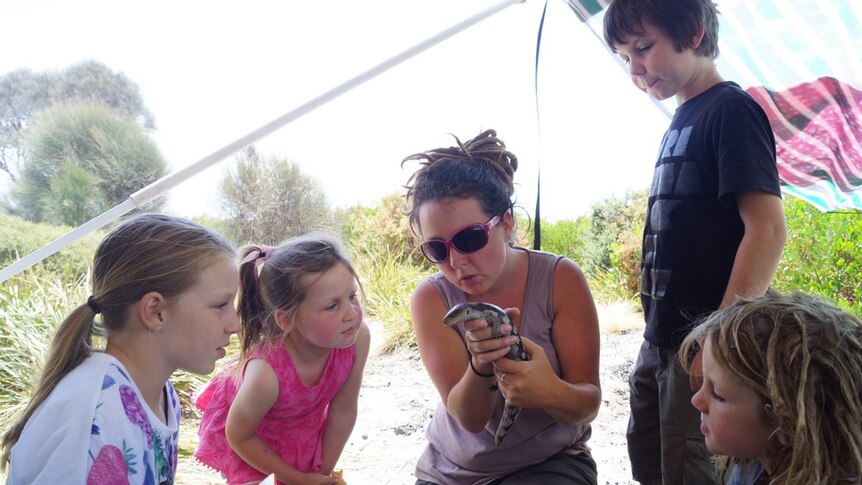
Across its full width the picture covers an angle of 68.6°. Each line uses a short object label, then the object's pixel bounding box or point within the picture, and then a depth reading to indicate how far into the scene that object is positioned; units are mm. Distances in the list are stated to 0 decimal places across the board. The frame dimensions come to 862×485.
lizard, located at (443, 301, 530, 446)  1925
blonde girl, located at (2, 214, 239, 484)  1507
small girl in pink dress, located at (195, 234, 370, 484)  2393
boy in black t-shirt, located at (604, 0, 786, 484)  2188
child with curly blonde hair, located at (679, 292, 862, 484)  1402
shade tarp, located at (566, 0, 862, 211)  2844
